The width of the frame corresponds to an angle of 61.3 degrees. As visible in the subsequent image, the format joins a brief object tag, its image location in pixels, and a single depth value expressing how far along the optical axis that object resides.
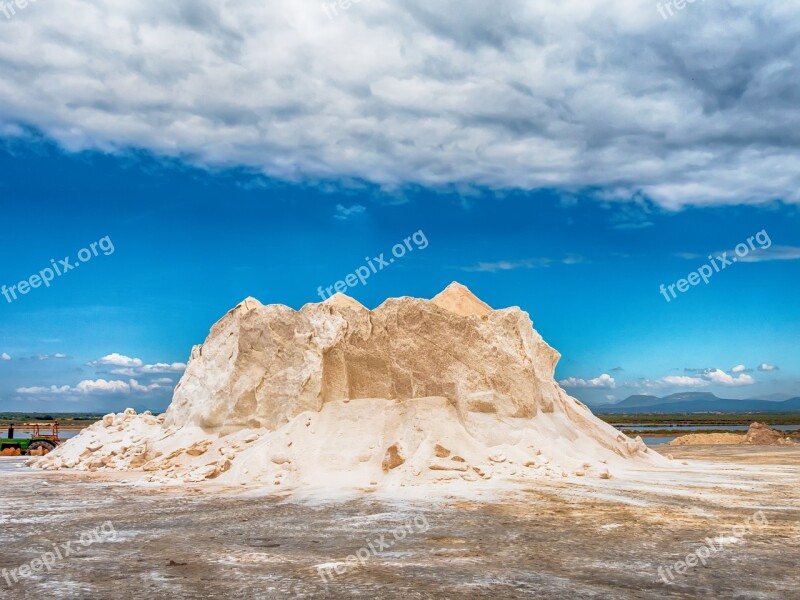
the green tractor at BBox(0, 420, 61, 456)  28.34
